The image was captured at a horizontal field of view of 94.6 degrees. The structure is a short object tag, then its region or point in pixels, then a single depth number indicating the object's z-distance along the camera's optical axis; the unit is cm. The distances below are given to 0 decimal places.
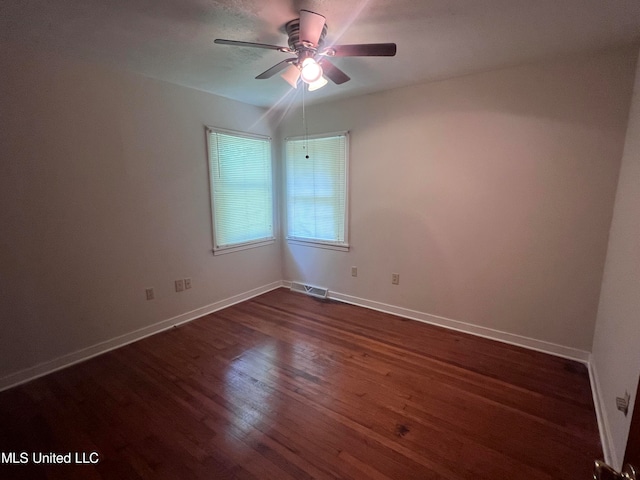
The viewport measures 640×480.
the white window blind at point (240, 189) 338
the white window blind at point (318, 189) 356
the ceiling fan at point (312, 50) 162
